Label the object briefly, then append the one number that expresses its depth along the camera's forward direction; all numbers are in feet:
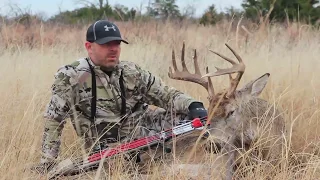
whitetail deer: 13.33
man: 13.97
